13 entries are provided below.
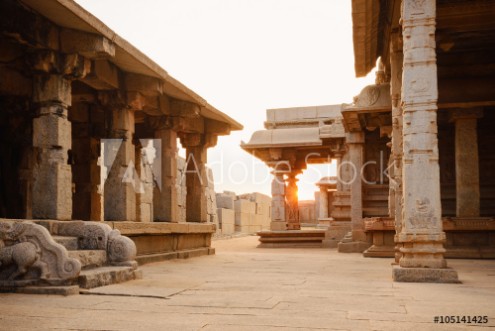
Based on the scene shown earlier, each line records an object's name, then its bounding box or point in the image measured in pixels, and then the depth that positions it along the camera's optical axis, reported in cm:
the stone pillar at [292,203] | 2269
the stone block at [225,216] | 2903
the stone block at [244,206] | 3297
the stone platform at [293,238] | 1934
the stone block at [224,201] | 3094
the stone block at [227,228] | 2926
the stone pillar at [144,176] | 1251
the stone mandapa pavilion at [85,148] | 600
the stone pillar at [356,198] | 1467
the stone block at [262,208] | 3828
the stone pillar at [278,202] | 2061
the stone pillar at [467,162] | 1162
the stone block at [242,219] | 3278
